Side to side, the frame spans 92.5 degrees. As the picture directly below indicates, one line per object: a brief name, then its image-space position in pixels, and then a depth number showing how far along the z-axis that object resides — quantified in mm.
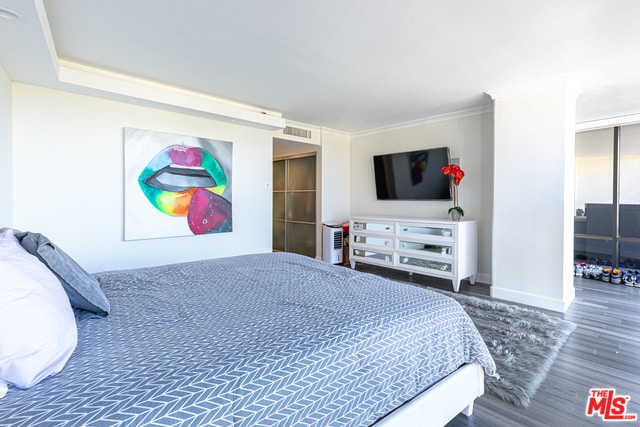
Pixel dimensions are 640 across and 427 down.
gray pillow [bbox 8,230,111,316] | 1244
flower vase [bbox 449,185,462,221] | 4252
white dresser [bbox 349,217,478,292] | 3938
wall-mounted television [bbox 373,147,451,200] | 4590
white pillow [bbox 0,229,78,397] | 814
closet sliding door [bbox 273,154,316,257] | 5938
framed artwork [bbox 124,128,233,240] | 3424
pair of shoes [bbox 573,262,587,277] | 4799
